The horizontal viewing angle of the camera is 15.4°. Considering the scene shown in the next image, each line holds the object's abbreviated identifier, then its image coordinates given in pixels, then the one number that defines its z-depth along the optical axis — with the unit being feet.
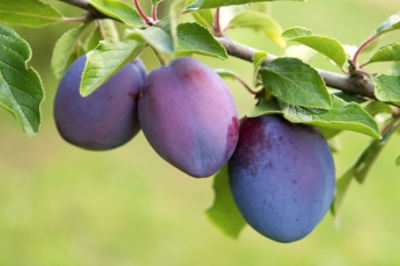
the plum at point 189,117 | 1.72
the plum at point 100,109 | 1.80
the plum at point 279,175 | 1.78
